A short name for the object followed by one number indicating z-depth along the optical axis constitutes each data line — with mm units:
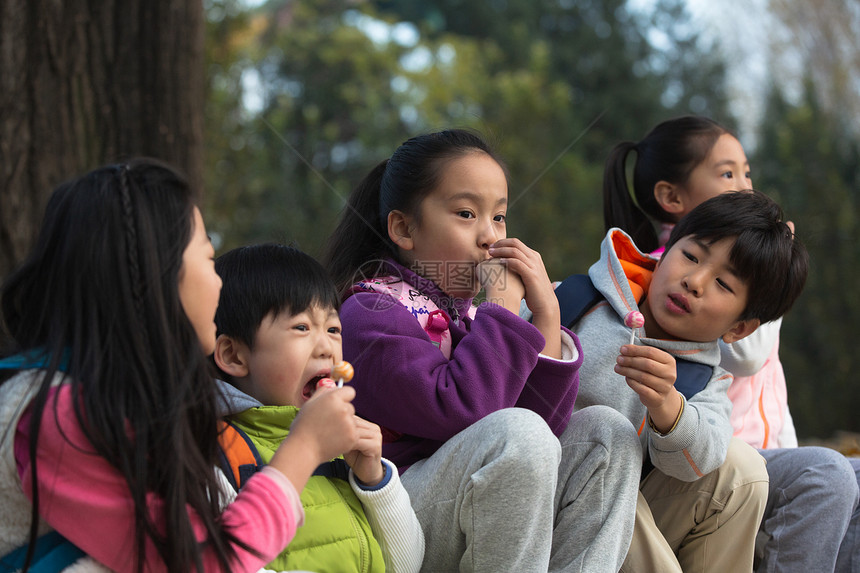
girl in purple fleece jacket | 2993
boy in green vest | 2960
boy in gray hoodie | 3111
